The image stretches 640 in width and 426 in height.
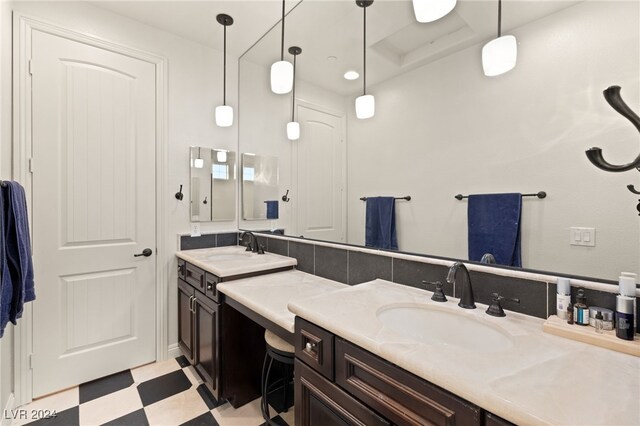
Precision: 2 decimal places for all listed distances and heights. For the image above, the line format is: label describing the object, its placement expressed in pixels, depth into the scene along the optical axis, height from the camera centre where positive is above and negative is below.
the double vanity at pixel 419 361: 0.57 -0.38
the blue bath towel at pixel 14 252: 1.32 -0.20
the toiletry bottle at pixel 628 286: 0.78 -0.20
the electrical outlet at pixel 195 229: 2.46 -0.16
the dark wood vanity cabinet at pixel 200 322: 1.72 -0.76
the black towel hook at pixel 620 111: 0.78 +0.28
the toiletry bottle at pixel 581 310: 0.85 -0.29
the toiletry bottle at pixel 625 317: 0.77 -0.28
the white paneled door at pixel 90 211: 1.86 +0.00
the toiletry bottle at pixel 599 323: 0.81 -0.32
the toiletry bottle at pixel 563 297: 0.89 -0.26
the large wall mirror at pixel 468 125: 0.86 +0.37
